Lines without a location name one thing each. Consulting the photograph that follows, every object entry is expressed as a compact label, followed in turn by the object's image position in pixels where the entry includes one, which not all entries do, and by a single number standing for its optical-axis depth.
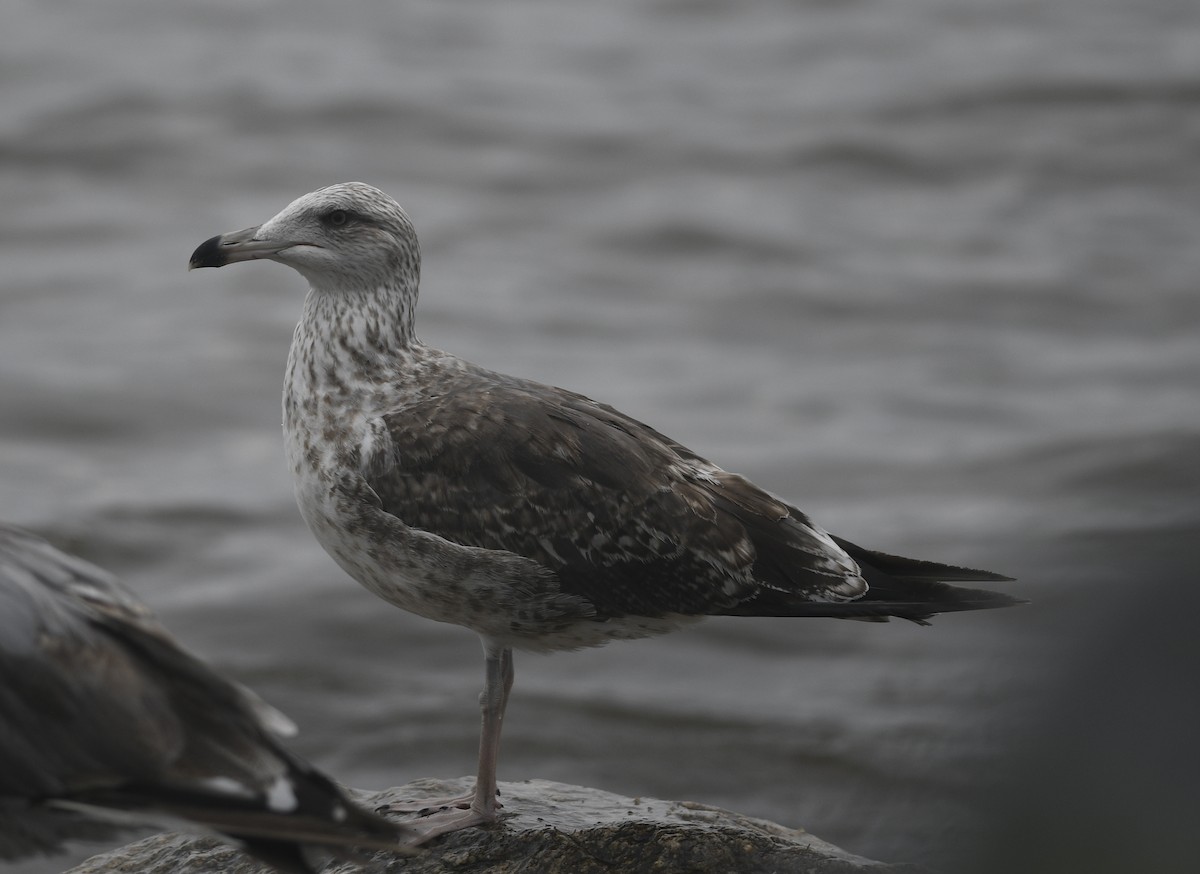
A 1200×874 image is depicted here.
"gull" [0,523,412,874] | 9.41
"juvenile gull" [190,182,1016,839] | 12.15
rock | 11.90
